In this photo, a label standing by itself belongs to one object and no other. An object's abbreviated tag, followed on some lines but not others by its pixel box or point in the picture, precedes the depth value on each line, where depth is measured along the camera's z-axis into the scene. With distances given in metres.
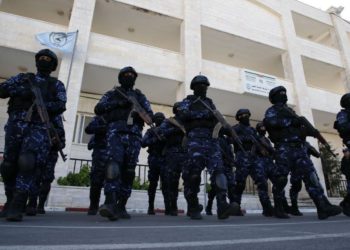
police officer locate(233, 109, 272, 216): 4.78
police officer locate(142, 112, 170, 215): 5.23
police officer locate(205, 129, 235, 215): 5.19
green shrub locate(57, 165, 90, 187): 7.12
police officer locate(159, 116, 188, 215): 4.82
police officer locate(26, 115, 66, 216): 3.77
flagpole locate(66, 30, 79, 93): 8.24
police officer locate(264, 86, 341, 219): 3.91
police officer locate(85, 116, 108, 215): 4.50
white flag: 8.34
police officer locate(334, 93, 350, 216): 4.50
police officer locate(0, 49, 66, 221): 2.88
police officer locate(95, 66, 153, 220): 3.35
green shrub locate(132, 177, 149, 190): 7.78
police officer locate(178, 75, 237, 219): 3.49
